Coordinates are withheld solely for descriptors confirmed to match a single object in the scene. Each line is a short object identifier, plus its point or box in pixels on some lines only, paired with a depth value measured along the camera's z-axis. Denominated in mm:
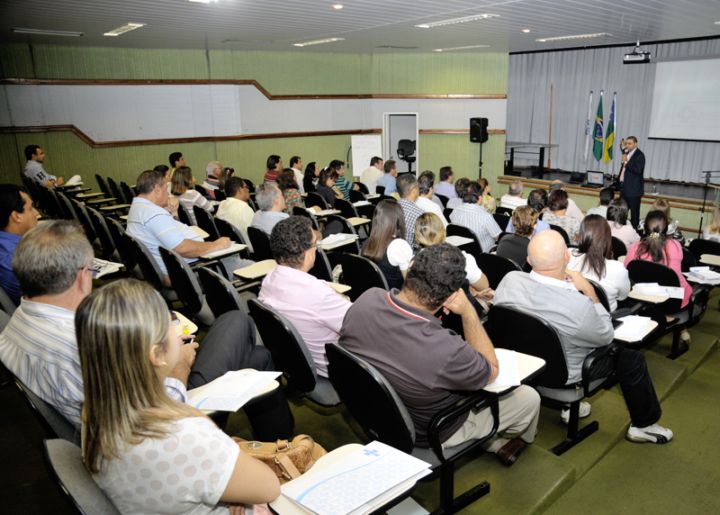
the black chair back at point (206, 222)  5423
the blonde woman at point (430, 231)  3613
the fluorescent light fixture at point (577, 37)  8438
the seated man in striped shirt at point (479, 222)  5137
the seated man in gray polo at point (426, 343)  1968
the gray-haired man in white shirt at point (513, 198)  7004
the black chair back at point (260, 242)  4562
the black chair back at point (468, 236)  4859
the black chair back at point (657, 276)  3652
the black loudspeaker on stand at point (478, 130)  11719
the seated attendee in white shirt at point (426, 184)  6254
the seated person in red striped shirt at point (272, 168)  8242
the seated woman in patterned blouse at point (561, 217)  5152
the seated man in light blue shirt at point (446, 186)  8195
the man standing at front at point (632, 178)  8492
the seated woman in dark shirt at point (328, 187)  7389
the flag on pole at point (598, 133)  13383
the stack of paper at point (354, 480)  1463
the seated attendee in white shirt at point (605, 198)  6107
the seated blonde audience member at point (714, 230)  4871
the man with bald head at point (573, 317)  2570
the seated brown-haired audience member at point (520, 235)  4188
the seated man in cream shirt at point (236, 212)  5434
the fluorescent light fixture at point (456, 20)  6395
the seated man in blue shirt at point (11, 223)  3199
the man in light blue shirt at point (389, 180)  8727
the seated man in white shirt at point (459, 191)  6129
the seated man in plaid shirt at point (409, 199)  4812
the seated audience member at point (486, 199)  7355
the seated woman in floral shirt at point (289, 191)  6520
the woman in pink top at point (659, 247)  3917
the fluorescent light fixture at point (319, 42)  8734
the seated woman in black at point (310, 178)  9088
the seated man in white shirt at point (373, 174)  9539
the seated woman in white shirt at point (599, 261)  3311
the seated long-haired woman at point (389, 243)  3775
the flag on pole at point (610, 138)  13148
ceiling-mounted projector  7648
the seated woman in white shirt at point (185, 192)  6398
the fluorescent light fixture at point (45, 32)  6846
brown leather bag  1775
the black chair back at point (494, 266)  3820
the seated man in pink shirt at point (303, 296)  2703
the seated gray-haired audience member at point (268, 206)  4855
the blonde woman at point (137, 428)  1291
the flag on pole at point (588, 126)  13783
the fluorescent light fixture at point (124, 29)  6580
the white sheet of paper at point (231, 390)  1827
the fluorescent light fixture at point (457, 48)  10148
